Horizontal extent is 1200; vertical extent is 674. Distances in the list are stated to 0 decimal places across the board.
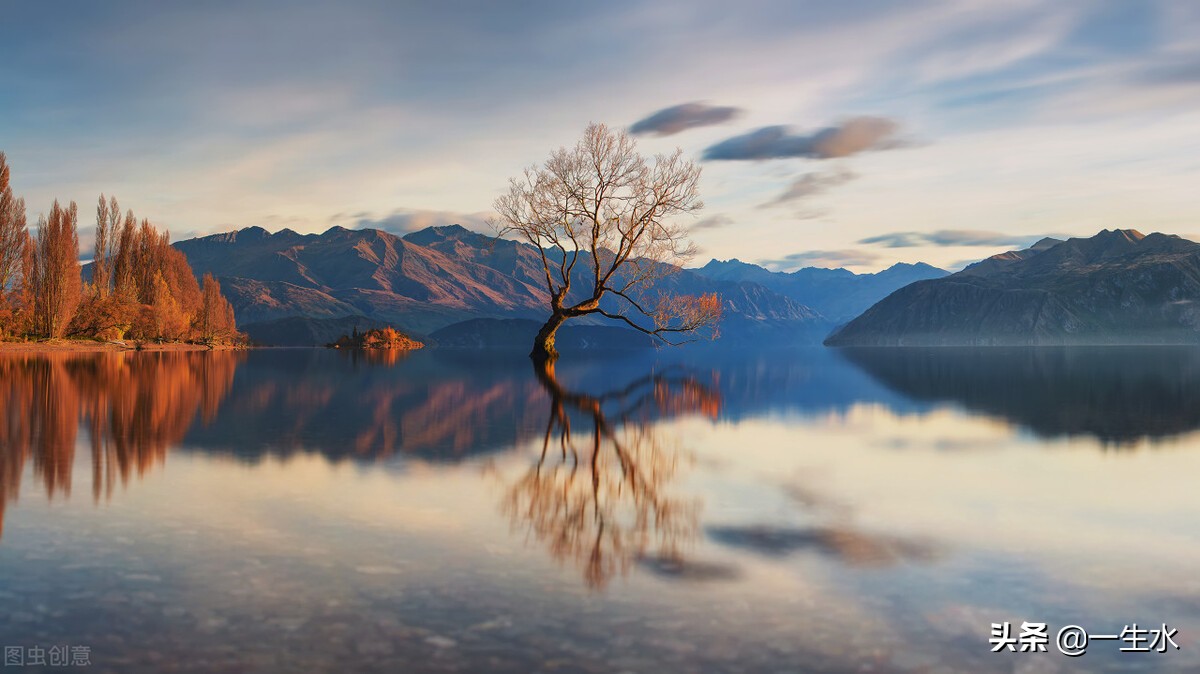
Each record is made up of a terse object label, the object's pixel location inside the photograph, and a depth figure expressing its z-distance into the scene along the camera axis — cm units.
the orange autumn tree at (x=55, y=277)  10025
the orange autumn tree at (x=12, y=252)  9856
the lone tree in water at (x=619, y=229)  5900
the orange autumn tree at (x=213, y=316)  13412
